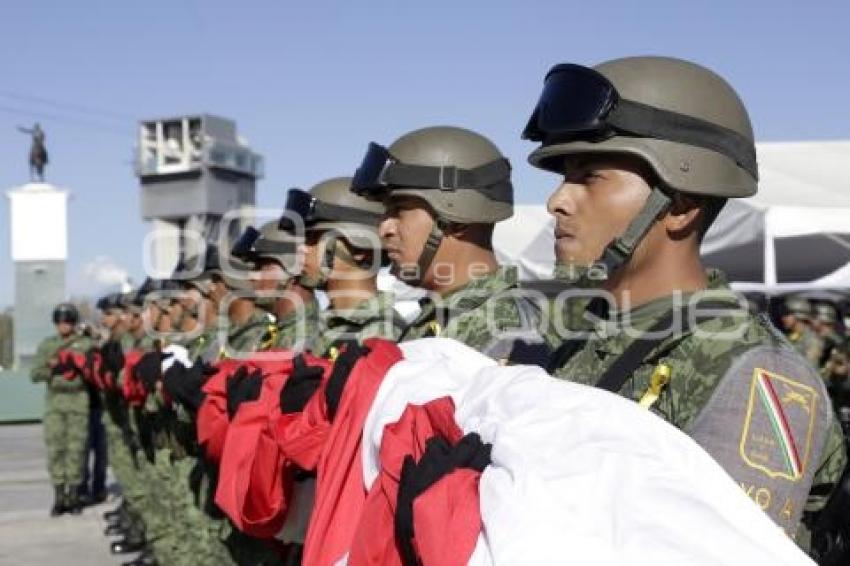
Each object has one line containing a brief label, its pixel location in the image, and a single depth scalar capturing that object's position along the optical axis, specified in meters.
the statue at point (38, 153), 38.59
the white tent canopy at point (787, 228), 10.43
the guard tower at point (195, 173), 58.75
